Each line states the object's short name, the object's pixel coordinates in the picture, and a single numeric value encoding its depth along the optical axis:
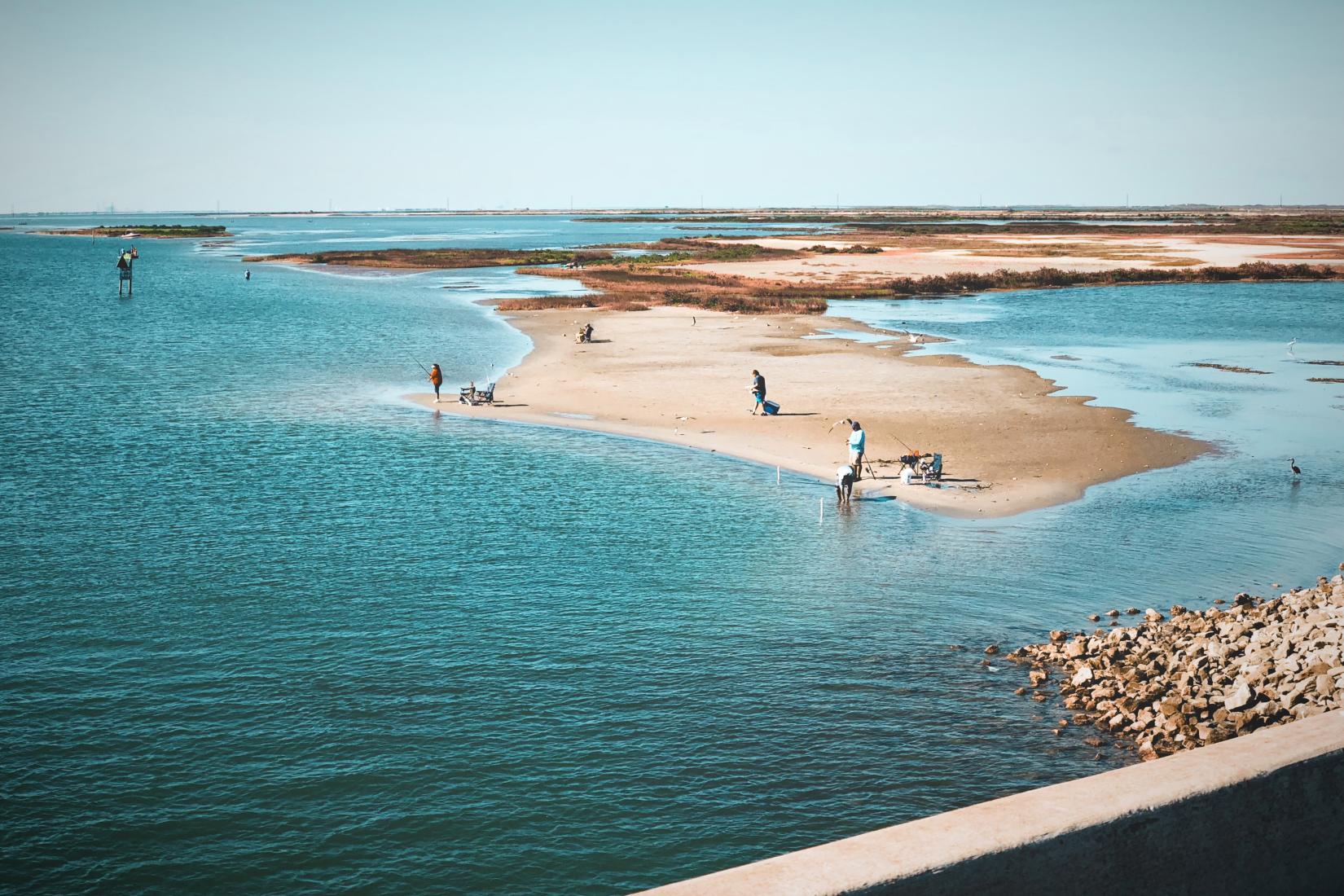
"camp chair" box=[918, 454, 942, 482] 33.06
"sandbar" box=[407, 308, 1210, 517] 34.41
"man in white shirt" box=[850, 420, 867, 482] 32.69
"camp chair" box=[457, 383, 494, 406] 46.03
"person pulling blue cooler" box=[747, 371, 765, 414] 41.81
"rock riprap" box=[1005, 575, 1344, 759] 16.98
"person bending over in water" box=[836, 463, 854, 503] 30.97
